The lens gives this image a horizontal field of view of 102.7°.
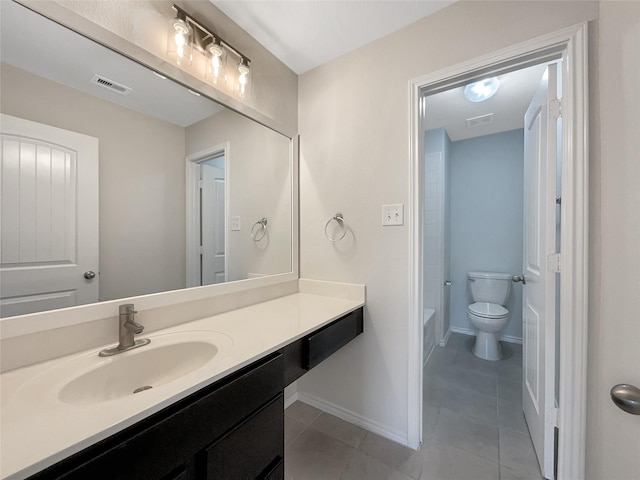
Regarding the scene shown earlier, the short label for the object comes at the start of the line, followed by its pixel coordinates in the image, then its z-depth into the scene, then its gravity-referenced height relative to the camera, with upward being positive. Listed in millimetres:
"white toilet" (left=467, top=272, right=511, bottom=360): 2438 -735
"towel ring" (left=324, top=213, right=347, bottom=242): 1660 +105
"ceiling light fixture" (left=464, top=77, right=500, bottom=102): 1999 +1190
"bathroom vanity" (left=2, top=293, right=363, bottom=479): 498 -426
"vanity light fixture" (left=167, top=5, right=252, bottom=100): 1148 +932
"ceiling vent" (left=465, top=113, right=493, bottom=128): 2564 +1215
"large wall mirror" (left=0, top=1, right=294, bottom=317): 819 +264
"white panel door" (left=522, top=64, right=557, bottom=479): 1184 -203
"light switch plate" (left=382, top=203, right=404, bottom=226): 1441 +137
